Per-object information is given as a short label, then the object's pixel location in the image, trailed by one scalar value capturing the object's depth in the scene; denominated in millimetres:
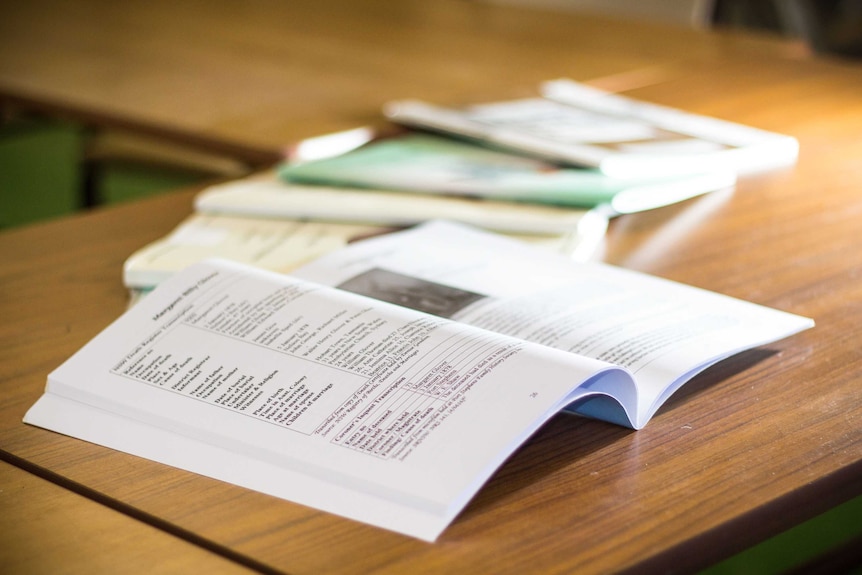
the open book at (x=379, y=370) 1339
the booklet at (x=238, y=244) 1580
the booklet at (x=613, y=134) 1793
